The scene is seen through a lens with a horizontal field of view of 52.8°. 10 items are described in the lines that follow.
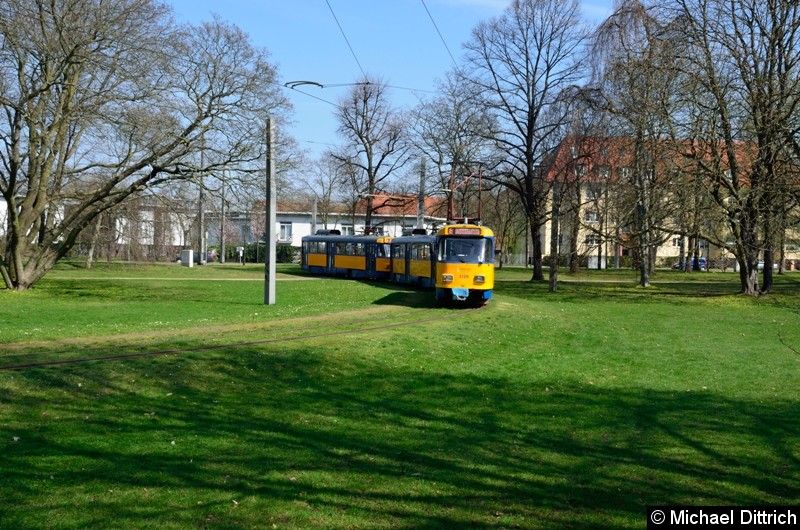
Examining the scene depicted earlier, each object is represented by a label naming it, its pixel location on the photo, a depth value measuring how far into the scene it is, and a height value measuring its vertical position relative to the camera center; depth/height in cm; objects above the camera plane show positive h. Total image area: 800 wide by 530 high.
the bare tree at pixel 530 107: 4862 +920
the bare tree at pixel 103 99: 3119 +629
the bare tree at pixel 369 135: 6619 +1005
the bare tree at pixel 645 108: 3381 +653
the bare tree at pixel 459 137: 4894 +816
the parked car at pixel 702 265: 8175 -31
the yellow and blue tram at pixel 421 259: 2919 -10
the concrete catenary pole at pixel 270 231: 2980 +88
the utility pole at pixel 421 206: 4709 +311
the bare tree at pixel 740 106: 3066 +630
